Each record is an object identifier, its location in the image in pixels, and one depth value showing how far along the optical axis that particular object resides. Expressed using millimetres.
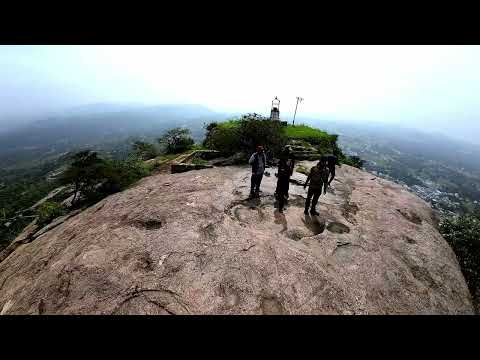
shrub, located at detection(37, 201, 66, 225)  10938
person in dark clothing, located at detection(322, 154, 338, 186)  10627
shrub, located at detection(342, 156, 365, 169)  20991
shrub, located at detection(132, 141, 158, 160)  19195
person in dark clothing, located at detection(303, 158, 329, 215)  8273
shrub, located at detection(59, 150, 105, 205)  11133
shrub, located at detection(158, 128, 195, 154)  19109
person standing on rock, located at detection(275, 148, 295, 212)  8633
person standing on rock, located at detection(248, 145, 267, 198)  9125
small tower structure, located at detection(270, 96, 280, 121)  22883
